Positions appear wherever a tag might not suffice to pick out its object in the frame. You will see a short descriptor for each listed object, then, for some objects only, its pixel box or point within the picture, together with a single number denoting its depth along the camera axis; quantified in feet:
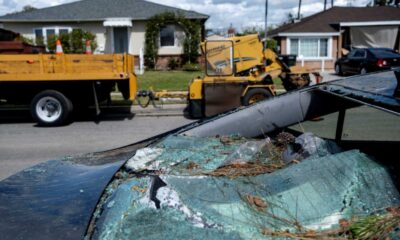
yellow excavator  37.01
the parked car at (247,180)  6.74
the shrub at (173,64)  88.87
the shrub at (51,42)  82.79
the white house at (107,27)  88.43
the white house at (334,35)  93.15
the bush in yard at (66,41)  83.25
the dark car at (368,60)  67.46
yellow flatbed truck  36.09
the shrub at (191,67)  85.20
